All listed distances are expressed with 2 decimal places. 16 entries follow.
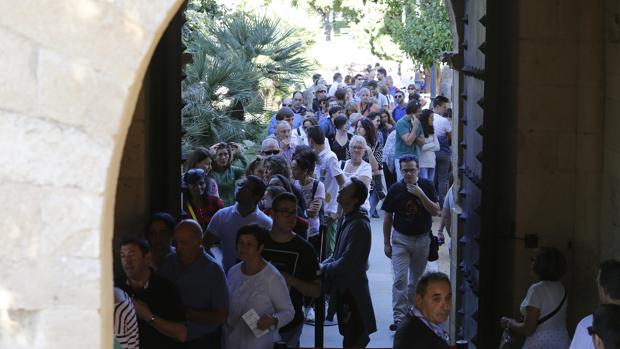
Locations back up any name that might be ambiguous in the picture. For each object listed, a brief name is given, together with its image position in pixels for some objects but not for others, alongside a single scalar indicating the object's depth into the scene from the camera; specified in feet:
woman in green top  36.22
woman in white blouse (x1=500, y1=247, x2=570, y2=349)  23.27
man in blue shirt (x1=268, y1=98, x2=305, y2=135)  50.96
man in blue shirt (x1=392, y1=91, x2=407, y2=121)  68.13
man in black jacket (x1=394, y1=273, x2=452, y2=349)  18.47
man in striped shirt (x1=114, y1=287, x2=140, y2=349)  19.35
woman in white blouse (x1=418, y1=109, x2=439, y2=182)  51.47
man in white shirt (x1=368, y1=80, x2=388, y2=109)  74.64
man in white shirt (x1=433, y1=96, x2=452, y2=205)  53.88
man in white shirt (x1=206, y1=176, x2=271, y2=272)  29.40
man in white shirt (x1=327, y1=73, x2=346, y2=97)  82.66
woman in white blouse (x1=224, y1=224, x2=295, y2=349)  23.56
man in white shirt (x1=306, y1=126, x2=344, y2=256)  38.34
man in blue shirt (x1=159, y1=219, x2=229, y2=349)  23.39
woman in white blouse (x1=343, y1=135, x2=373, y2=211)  40.11
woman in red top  31.40
